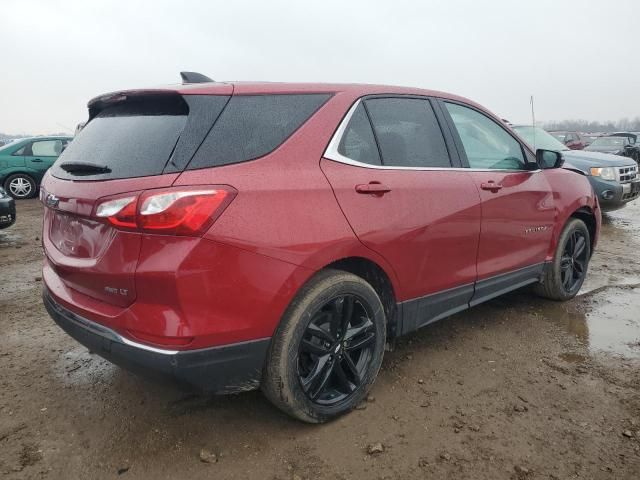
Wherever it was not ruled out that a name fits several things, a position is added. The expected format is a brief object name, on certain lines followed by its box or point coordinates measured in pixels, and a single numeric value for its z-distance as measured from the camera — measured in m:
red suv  1.96
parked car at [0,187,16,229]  6.64
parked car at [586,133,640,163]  16.58
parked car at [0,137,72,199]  11.54
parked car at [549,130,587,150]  17.70
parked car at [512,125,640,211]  7.66
